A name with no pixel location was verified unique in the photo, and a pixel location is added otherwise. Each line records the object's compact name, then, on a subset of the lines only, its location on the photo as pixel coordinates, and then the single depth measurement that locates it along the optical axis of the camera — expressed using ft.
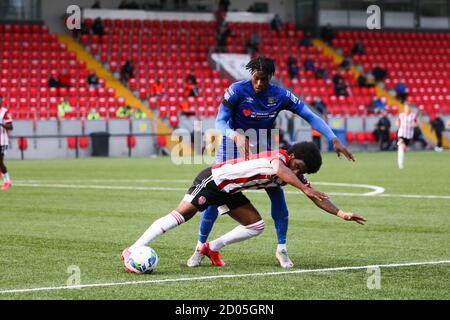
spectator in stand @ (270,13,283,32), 176.76
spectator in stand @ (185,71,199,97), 150.20
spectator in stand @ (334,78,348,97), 163.63
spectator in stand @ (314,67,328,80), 166.50
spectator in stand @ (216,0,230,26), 170.09
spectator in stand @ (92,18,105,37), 157.79
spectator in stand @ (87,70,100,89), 144.25
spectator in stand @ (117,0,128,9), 167.22
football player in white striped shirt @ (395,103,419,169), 108.47
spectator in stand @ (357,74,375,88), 167.73
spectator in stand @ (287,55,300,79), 163.43
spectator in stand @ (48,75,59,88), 142.31
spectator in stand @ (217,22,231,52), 165.78
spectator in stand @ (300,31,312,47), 175.21
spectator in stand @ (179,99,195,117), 144.87
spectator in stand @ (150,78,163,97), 148.97
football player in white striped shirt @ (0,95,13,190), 76.28
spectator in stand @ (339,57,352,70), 169.55
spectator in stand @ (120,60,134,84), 150.20
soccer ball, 32.14
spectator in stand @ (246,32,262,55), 167.22
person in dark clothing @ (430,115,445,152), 155.12
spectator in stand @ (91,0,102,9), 163.70
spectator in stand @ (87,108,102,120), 137.59
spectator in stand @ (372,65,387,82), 171.32
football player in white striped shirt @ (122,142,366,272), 31.19
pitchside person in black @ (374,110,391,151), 151.53
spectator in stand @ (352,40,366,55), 176.24
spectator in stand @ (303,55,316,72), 168.35
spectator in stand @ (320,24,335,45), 177.37
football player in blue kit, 34.17
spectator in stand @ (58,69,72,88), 143.64
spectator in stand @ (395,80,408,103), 168.45
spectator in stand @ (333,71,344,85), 164.45
